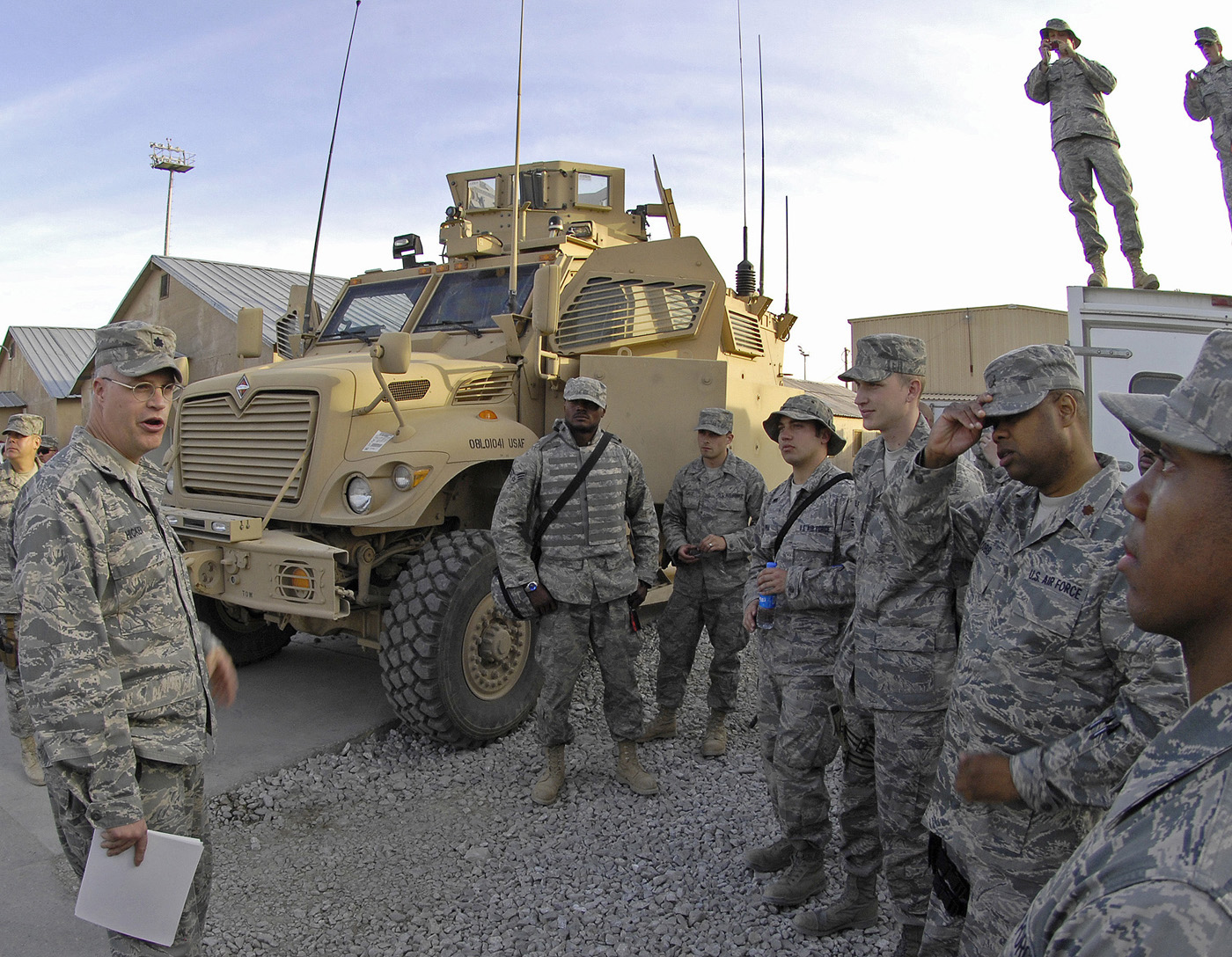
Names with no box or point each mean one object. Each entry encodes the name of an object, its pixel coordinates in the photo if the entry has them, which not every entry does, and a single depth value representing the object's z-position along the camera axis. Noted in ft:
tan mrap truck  13.66
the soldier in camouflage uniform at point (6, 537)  12.34
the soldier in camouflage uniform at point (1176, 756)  1.99
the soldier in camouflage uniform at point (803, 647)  9.40
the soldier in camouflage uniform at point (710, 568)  14.35
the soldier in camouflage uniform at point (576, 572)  12.35
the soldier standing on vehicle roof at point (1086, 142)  17.30
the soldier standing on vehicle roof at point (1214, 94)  17.22
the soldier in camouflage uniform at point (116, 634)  5.94
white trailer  13.70
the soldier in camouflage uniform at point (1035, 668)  4.84
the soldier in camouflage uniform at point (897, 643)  7.63
